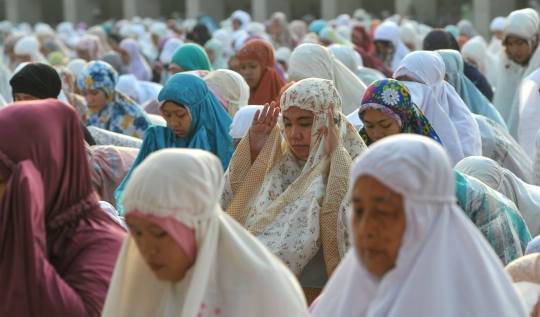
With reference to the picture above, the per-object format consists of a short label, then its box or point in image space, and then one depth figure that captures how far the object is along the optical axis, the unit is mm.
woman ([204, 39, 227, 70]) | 22577
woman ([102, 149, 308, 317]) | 4486
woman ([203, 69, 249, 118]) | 12080
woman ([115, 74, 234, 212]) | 9613
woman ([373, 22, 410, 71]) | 21350
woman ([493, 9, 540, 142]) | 15320
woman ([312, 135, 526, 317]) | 4157
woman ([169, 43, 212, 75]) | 14792
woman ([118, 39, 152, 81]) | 24557
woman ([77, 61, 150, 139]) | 13248
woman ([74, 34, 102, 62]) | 23936
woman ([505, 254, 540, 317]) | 5169
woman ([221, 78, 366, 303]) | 7224
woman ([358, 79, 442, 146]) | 8339
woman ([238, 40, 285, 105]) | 13659
